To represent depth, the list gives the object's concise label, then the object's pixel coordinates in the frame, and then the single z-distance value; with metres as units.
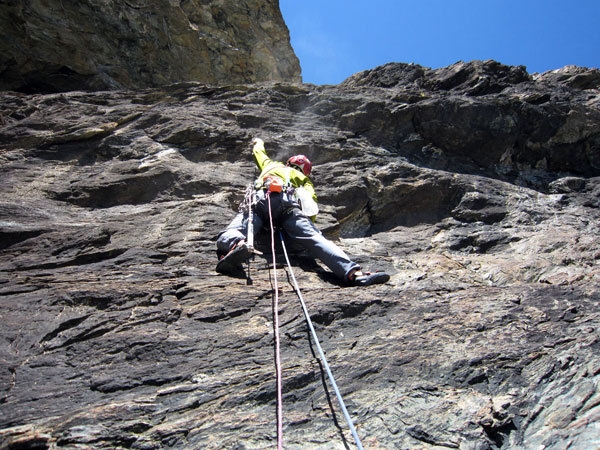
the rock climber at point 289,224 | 4.74
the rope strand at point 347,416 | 2.27
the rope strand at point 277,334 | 2.54
